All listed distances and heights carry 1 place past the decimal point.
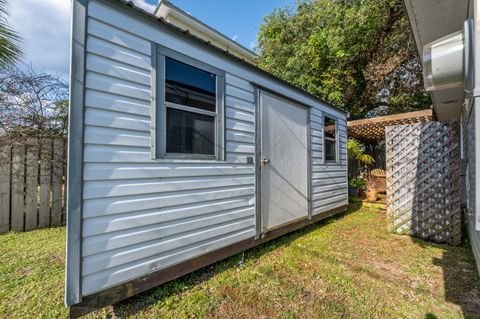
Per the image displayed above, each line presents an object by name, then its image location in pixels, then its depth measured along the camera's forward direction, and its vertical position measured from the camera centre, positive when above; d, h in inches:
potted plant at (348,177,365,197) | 318.7 -30.7
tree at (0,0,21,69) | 118.0 +66.6
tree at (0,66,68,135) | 156.9 +47.0
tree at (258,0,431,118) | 316.2 +172.5
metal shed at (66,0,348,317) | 73.1 +3.9
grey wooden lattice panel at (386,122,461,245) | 145.6 -11.1
